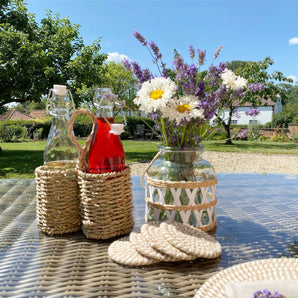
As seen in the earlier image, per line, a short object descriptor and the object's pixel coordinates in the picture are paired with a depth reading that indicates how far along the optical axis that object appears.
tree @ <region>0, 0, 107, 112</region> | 7.71
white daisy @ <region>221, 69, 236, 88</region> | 0.90
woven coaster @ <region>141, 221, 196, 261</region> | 0.71
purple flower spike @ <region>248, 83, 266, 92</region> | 0.94
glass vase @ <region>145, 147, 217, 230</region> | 0.87
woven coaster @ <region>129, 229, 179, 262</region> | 0.72
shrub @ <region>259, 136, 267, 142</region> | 17.10
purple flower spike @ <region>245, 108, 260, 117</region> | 0.96
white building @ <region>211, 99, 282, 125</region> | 31.77
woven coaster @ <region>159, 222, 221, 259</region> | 0.72
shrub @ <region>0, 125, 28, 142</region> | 14.56
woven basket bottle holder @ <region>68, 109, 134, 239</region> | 0.83
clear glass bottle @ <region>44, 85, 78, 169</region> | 0.93
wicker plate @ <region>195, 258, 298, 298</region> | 0.59
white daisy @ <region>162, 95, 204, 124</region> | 0.79
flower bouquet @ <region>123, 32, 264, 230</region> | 0.85
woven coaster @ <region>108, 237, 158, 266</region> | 0.73
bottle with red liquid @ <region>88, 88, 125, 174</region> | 0.87
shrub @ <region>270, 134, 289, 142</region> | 16.80
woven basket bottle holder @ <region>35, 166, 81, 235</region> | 0.89
